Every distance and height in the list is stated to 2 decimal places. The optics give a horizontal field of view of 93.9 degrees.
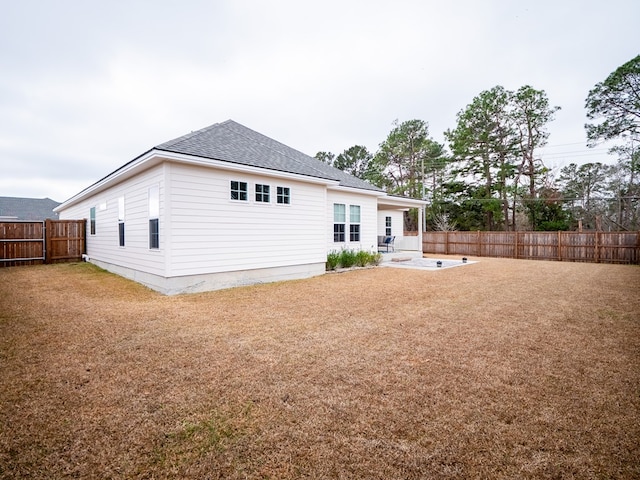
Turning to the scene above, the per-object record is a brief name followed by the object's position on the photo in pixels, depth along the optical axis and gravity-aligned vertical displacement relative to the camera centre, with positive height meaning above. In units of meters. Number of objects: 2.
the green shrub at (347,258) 11.18 -0.80
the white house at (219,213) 7.05 +0.73
